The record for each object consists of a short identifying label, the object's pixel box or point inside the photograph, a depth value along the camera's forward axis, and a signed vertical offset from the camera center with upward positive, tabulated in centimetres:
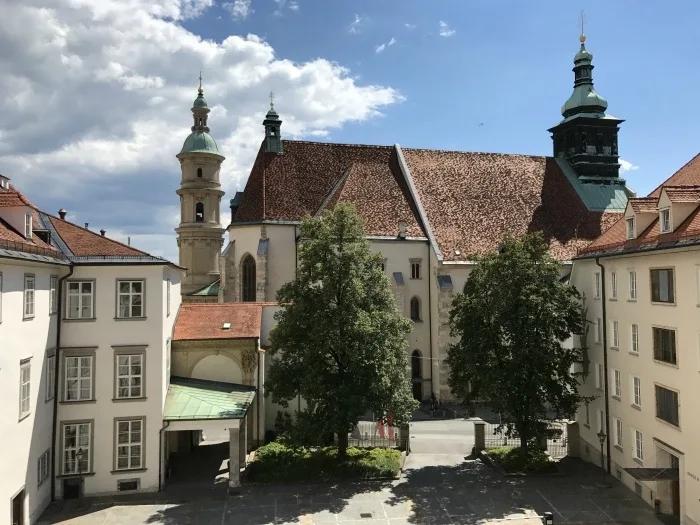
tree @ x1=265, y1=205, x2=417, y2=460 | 2298 -180
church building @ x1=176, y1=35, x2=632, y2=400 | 4019 +714
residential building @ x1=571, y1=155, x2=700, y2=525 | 1873 -216
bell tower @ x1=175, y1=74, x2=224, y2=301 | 4972 +813
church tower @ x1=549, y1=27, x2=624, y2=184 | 4784 +1397
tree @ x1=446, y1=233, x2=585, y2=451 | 2400 -196
